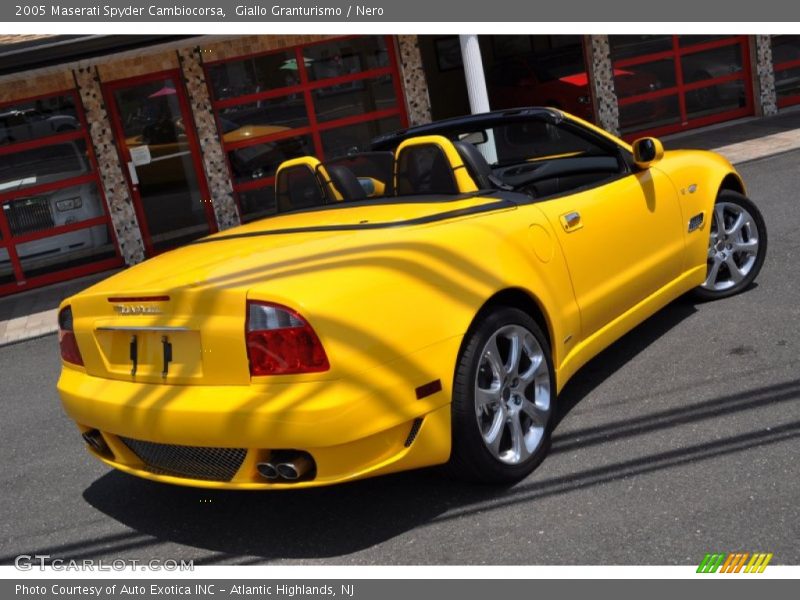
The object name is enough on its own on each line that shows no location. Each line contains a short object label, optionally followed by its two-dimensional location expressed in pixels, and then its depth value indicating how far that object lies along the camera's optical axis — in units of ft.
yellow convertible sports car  12.18
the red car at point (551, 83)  52.26
